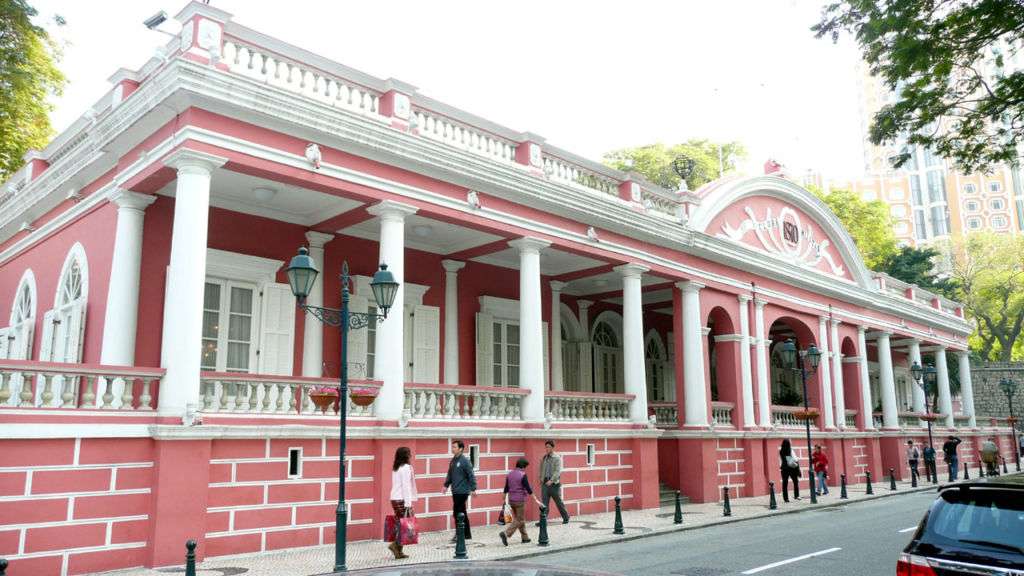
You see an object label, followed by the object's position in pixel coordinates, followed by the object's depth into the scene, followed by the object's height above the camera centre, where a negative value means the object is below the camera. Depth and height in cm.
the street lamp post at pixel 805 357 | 2034 +183
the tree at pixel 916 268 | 4522 +892
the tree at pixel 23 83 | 1733 +907
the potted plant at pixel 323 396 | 1077 +44
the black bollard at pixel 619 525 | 1385 -170
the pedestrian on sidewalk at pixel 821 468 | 2244 -120
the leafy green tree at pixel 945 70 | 1021 +480
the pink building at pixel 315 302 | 1065 +248
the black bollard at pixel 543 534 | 1255 -167
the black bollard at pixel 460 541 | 1099 -155
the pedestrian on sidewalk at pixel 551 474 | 1491 -87
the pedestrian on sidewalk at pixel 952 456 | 2834 -113
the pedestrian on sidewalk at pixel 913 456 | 2591 -107
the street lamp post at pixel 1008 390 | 3647 +155
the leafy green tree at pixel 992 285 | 5459 +961
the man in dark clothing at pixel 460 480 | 1264 -83
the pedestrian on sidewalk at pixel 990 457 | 2856 -121
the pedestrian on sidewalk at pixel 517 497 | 1271 -112
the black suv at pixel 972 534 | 503 -73
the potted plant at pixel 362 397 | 1120 +45
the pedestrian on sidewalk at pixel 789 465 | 2091 -103
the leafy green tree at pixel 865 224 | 4666 +1168
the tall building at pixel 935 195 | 11138 +3320
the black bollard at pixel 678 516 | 1556 -175
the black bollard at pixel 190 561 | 812 -133
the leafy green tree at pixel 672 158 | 4194 +1433
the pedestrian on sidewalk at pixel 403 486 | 1159 -83
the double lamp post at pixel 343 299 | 945 +166
